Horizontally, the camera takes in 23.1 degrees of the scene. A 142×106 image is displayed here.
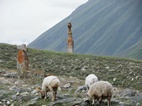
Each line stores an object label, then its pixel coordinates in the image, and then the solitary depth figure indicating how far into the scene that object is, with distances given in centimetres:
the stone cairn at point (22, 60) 3036
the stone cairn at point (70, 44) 5066
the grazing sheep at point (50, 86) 1988
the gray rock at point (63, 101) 1914
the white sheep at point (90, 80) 2303
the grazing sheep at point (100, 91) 1828
